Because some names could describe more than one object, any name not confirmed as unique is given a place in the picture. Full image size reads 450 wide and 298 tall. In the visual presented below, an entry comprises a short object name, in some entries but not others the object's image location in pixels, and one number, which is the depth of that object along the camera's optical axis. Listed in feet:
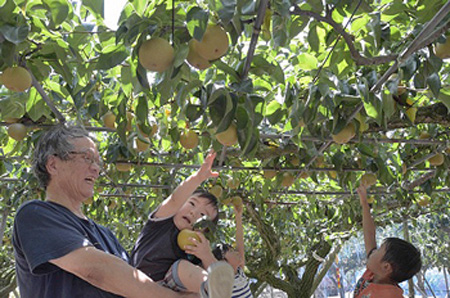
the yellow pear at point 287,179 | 10.03
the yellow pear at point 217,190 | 11.89
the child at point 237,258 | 10.59
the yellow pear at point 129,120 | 6.72
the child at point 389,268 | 8.39
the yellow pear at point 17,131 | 6.83
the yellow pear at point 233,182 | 11.65
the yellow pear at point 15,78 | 4.69
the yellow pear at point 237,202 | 12.64
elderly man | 3.70
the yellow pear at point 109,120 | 6.82
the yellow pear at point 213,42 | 3.85
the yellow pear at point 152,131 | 6.61
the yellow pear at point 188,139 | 7.17
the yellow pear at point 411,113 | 6.63
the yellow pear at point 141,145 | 7.05
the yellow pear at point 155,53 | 3.91
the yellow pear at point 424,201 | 15.12
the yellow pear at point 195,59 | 4.05
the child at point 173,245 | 5.98
